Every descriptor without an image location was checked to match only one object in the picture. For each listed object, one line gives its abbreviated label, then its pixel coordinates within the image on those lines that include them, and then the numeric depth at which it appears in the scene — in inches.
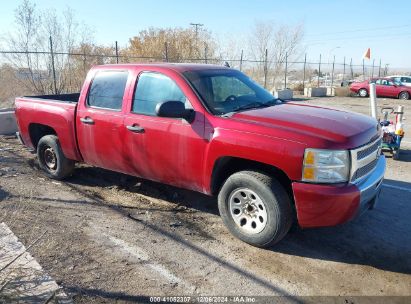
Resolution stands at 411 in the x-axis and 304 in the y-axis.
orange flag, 663.1
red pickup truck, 140.9
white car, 1004.6
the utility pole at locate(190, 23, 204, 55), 1095.1
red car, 981.2
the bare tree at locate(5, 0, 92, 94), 484.7
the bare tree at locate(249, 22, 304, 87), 996.7
